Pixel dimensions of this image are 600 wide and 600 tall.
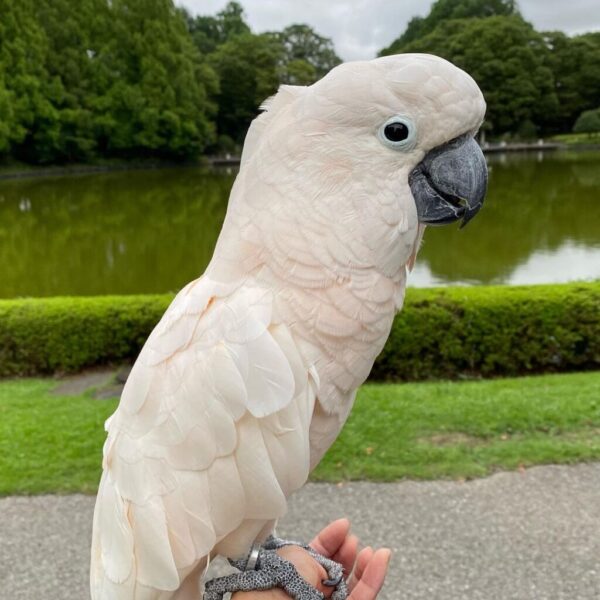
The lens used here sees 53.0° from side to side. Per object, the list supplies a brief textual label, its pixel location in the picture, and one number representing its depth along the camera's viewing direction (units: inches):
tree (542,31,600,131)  1533.0
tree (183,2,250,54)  2053.4
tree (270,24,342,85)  1806.1
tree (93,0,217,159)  1208.2
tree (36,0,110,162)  1148.5
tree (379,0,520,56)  1982.0
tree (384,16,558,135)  1445.6
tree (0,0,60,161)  1055.6
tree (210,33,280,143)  1462.8
